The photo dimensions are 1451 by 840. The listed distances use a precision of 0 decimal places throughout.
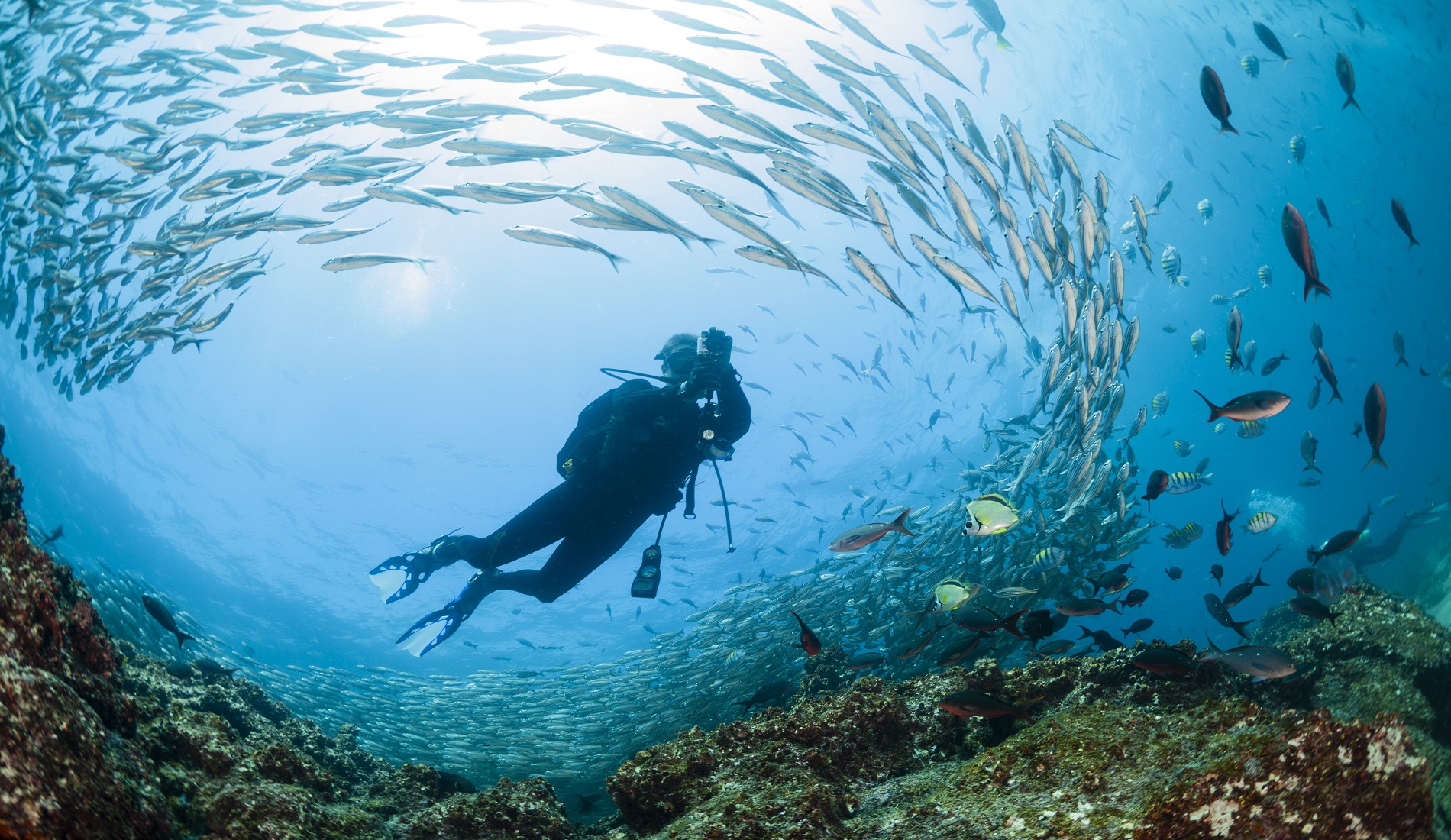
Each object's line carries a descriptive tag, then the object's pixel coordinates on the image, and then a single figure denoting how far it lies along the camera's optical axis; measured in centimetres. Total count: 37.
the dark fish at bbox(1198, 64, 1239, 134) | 402
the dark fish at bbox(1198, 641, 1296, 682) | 371
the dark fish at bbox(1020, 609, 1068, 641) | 426
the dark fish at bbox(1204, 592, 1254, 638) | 595
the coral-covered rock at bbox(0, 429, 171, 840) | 142
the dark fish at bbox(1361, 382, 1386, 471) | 358
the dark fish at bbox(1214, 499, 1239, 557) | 528
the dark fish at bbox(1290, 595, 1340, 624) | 498
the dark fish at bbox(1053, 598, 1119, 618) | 543
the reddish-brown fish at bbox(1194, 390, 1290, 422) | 392
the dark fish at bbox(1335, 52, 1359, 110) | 584
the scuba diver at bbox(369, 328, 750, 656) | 689
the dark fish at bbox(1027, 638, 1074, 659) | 520
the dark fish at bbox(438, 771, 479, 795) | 476
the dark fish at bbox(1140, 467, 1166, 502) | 567
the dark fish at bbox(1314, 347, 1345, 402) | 453
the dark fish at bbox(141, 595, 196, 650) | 575
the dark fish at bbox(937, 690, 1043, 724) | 311
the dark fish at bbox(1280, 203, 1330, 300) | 341
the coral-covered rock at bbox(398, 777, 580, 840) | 307
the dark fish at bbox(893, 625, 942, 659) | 461
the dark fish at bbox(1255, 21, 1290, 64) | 711
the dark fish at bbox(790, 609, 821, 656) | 426
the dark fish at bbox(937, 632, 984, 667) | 414
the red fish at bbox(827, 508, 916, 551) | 450
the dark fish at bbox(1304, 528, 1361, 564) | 553
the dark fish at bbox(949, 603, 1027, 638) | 403
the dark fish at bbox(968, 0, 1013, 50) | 701
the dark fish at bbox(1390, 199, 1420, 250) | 512
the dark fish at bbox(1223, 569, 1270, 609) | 546
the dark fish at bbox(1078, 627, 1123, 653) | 562
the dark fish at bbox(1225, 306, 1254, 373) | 578
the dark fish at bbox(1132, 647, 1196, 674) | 334
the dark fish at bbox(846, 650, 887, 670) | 549
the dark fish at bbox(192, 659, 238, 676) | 623
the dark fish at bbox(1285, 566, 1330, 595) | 524
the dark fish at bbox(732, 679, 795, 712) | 612
